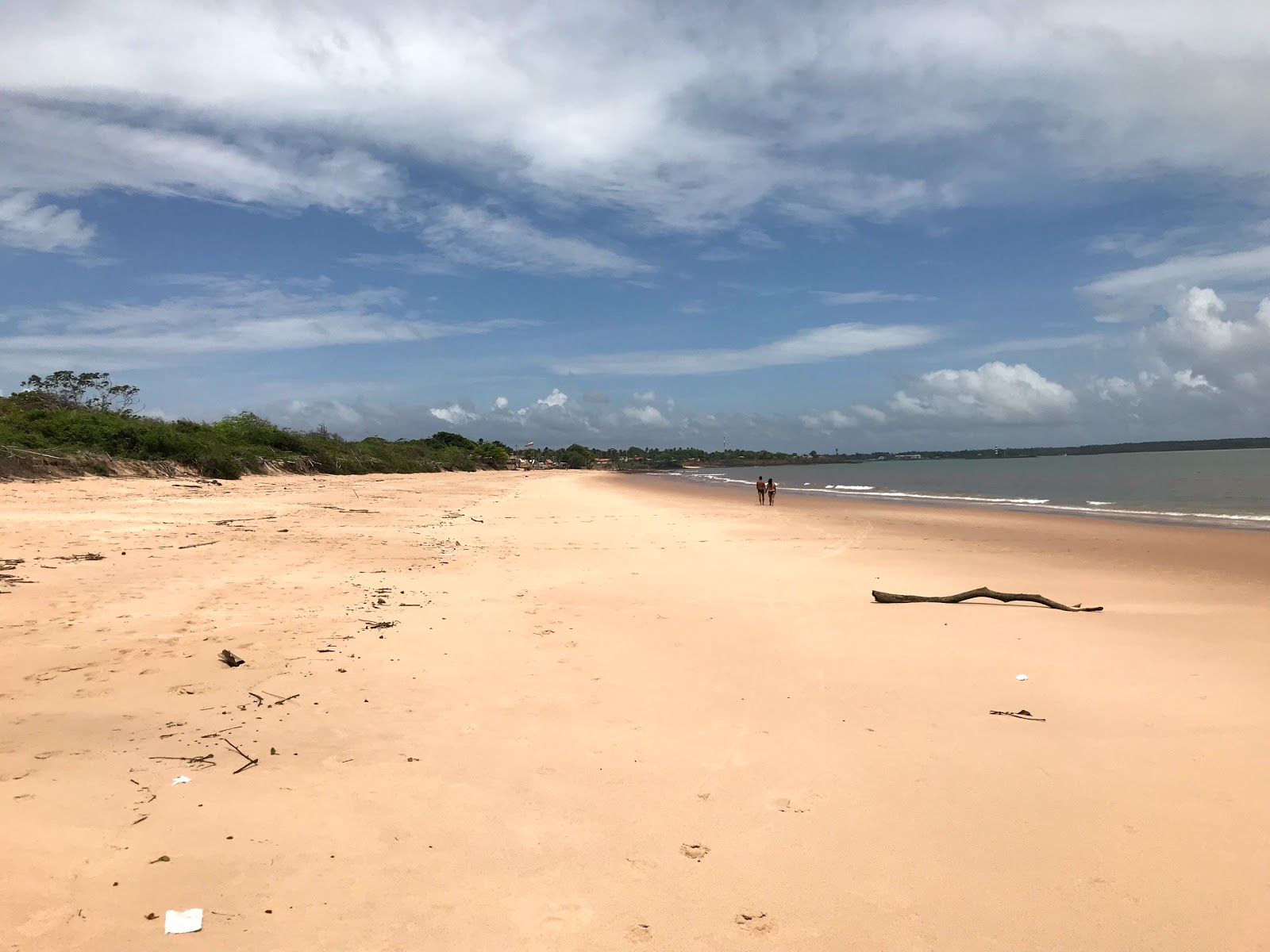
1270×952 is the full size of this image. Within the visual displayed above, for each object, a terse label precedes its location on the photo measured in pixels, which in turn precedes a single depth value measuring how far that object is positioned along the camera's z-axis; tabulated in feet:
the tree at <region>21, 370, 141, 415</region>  130.54
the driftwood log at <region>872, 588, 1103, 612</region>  30.83
